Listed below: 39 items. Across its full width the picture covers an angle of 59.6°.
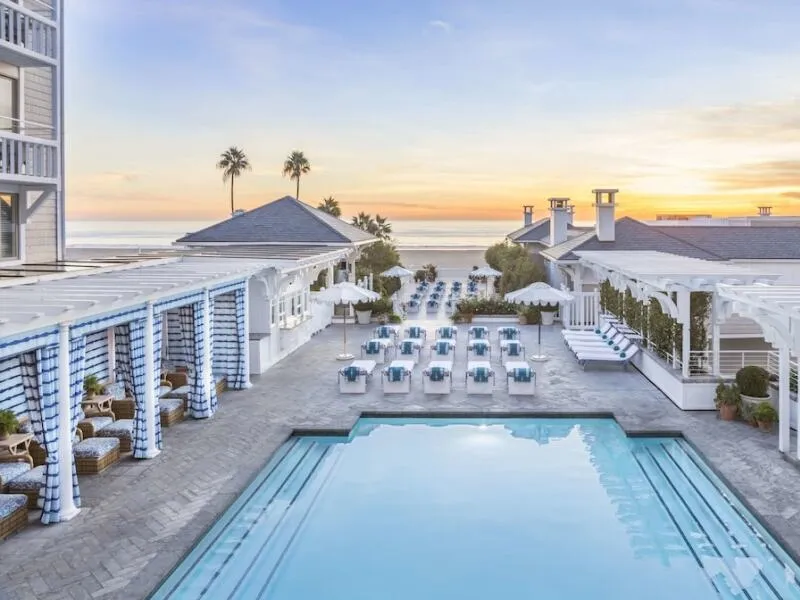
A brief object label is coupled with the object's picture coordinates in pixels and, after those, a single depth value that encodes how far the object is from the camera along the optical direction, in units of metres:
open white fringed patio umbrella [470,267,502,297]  33.49
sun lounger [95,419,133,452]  11.45
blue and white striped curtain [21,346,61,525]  8.42
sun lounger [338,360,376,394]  15.72
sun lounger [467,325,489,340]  22.17
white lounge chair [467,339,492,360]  19.53
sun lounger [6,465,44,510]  9.08
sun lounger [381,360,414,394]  15.80
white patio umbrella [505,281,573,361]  20.25
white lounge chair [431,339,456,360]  19.42
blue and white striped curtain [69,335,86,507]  8.94
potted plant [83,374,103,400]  13.00
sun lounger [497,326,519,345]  21.72
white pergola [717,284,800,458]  10.08
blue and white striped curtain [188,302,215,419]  13.30
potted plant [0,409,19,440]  10.05
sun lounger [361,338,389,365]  19.45
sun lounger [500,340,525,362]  18.99
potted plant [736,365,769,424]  13.09
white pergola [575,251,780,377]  14.15
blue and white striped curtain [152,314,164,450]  11.30
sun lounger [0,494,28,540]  8.17
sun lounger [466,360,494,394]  15.63
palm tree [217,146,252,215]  62.41
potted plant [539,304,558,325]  27.33
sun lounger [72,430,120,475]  10.41
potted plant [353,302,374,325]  27.77
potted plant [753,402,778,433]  12.38
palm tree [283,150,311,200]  65.06
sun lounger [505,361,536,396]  15.50
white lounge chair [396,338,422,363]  19.59
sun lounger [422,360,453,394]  15.69
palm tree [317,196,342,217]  52.97
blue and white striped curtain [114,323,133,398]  10.76
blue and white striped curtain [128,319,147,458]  10.72
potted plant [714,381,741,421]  13.12
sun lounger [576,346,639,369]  17.86
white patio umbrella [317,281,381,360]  20.28
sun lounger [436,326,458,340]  22.22
